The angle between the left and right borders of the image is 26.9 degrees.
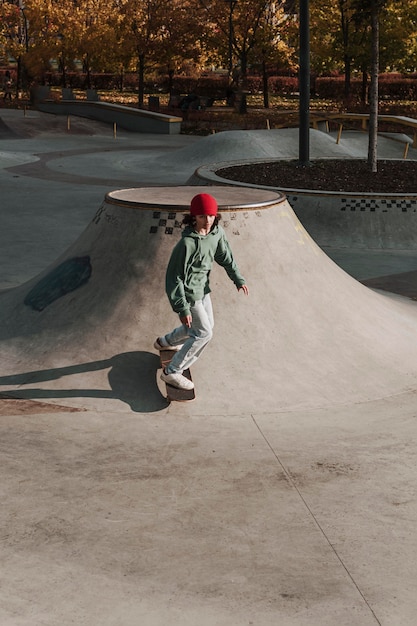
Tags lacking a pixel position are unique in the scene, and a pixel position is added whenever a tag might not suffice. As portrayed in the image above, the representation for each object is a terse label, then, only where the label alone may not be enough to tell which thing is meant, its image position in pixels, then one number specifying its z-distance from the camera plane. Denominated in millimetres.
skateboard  7820
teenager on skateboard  7203
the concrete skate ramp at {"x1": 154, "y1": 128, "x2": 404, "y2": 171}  26391
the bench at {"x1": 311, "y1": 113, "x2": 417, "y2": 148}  32062
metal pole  19406
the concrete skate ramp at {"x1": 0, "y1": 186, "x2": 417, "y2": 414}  8297
